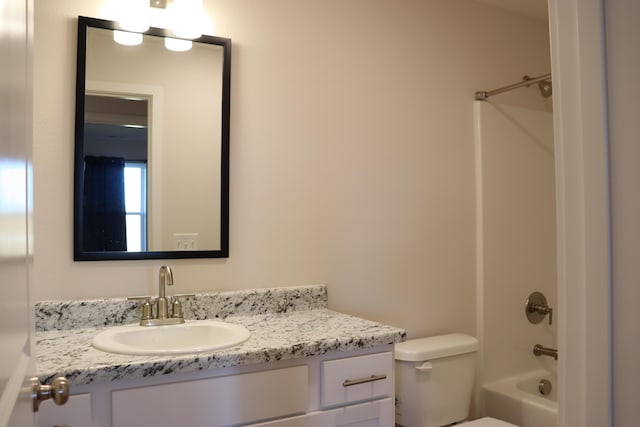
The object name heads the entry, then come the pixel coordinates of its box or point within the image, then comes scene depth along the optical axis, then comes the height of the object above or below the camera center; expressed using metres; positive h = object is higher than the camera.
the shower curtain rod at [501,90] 2.30 +0.68
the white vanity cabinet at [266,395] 1.17 -0.48
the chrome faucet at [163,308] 1.59 -0.30
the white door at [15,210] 0.55 +0.02
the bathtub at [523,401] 2.16 -0.89
